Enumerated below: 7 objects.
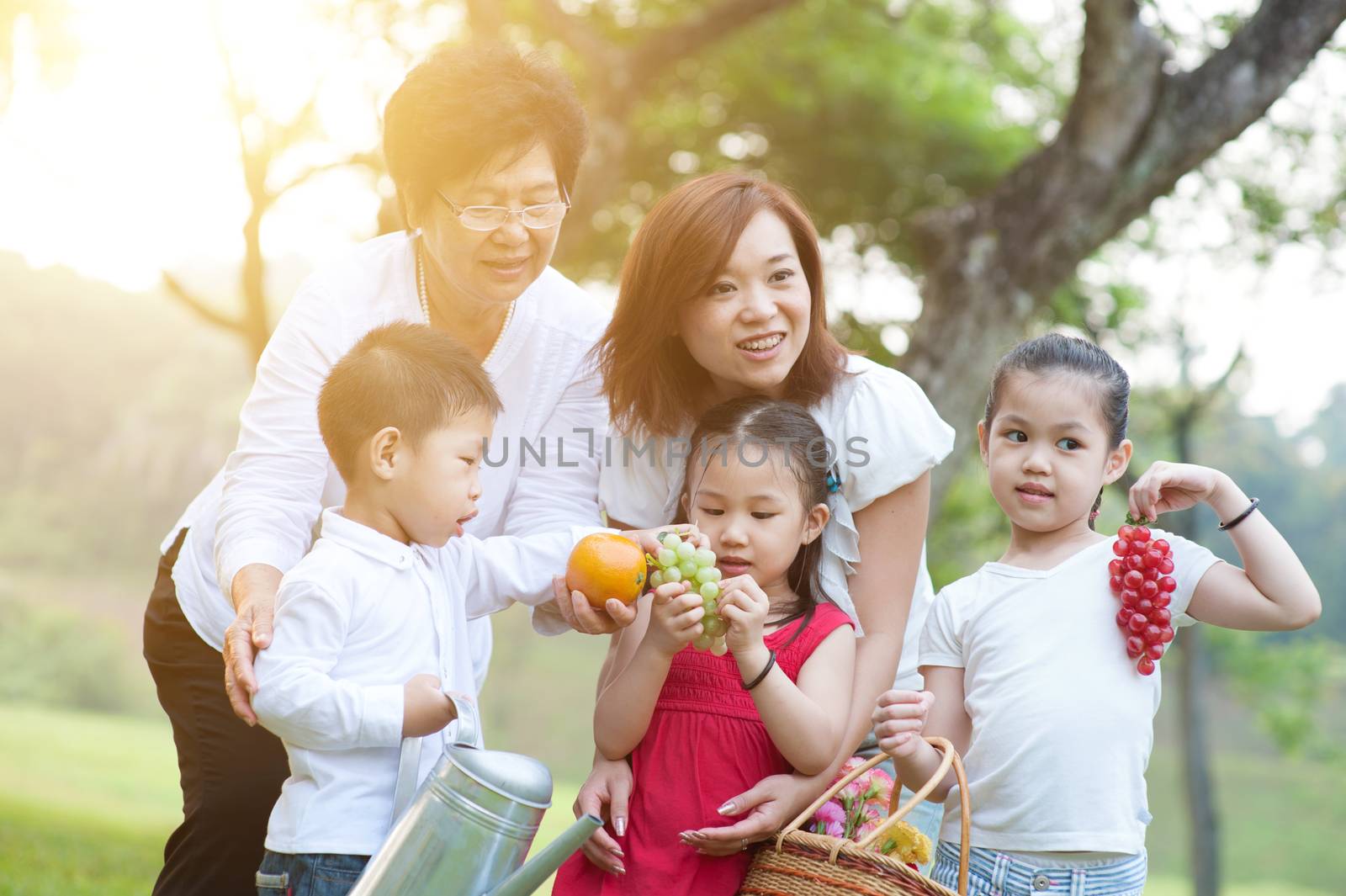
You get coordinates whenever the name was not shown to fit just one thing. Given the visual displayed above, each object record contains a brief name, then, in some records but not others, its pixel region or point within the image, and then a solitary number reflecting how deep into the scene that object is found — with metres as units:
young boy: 2.12
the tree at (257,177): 8.23
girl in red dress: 2.25
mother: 2.61
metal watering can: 1.88
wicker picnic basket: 1.97
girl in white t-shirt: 2.32
